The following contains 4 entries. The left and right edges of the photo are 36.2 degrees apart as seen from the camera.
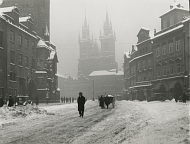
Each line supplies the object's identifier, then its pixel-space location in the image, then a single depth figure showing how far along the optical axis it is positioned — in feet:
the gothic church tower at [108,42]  511.40
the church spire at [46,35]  191.21
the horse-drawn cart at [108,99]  91.77
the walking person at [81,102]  59.41
